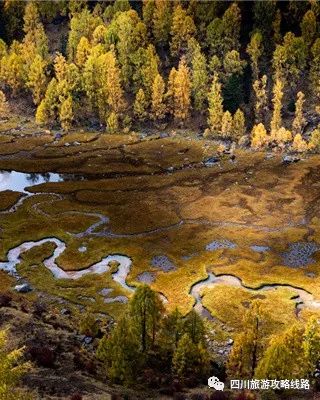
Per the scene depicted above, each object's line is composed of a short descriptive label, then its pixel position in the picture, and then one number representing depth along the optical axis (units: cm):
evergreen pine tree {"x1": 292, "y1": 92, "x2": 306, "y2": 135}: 17475
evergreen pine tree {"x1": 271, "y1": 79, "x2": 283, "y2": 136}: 17512
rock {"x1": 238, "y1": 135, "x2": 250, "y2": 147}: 17475
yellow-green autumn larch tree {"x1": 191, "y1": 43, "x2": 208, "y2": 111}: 19225
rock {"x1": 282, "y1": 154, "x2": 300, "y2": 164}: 16042
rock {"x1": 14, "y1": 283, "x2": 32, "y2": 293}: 8708
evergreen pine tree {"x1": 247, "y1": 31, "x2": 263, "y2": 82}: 19425
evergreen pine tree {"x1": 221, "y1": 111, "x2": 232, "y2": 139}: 17675
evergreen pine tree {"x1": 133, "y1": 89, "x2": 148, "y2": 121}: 19250
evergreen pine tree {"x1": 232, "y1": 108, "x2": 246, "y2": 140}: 17800
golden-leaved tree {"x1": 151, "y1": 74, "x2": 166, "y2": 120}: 19088
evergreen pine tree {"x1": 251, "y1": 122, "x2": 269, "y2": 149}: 17062
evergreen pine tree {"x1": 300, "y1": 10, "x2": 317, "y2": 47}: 19062
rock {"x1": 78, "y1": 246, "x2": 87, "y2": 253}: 10238
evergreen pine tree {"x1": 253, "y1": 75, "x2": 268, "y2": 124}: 18512
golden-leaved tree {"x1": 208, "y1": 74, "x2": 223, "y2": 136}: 18300
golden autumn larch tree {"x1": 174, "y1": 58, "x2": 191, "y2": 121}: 18950
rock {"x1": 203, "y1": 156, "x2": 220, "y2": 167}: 15912
